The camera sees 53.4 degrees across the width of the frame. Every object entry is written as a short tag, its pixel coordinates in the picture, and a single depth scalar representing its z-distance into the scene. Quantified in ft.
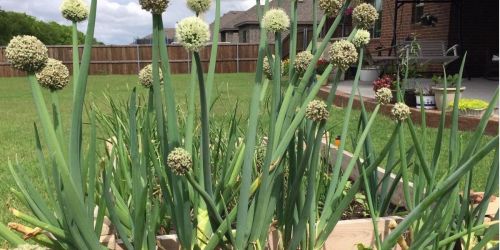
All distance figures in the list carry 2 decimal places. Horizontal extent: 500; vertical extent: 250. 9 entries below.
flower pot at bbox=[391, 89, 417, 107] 21.48
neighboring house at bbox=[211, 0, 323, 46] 108.58
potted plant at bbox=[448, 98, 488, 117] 17.53
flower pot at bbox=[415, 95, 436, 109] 20.45
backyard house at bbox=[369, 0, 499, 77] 38.29
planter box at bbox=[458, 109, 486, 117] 17.59
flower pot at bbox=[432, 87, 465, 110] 19.69
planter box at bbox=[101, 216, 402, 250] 5.06
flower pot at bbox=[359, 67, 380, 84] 37.06
